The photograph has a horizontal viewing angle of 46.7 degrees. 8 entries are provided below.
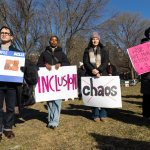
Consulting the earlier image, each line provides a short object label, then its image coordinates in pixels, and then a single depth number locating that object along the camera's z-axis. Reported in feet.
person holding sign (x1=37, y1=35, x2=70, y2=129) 12.05
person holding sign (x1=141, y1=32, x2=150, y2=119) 11.58
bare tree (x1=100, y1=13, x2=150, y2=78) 97.31
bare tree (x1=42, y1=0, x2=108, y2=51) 38.38
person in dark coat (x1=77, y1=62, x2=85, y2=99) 14.35
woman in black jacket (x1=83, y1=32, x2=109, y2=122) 12.37
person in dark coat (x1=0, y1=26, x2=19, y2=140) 10.65
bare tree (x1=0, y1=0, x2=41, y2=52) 32.89
